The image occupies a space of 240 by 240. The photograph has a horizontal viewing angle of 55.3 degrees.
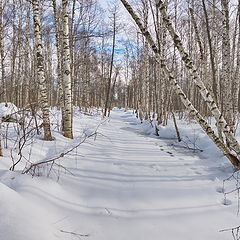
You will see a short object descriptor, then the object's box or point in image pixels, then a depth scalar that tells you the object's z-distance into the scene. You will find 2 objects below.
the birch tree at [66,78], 7.23
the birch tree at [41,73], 6.33
